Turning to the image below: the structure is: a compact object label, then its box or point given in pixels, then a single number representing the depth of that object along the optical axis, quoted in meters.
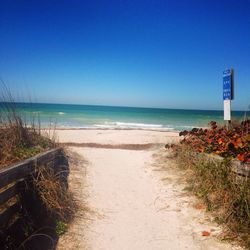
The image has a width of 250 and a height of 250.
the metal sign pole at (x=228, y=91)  6.70
